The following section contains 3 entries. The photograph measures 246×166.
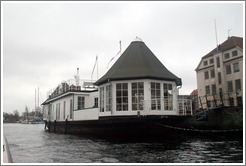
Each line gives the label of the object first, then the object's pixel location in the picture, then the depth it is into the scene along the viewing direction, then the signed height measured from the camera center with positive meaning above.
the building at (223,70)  38.59 +6.62
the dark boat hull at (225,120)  19.92 -0.90
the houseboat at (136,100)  16.70 +0.74
